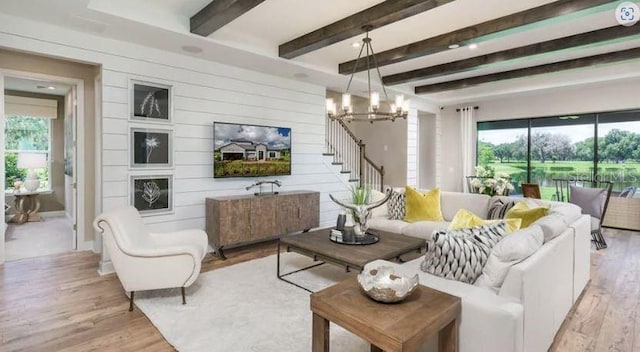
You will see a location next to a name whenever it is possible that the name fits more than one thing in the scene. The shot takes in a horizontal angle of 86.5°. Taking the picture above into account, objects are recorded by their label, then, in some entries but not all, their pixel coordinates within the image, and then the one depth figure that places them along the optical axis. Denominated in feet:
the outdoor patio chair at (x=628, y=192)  20.89
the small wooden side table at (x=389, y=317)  4.96
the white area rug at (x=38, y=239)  15.26
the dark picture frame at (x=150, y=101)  13.55
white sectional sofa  5.82
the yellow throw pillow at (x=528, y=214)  10.19
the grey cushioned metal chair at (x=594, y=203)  16.35
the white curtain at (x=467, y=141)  26.91
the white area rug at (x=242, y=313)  8.08
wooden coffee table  10.00
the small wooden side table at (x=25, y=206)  21.33
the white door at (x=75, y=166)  15.71
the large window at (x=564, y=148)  21.16
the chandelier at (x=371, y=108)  12.23
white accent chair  9.76
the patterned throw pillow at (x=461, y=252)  7.13
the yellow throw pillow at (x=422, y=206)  15.40
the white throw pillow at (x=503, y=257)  6.67
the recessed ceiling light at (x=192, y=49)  13.83
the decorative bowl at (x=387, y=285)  5.74
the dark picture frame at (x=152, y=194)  13.73
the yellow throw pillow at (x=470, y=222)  8.60
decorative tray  11.51
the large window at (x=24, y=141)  23.47
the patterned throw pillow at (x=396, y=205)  16.10
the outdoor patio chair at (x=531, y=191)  20.15
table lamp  21.12
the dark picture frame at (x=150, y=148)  13.61
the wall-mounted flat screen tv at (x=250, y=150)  15.98
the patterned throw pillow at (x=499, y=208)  13.64
